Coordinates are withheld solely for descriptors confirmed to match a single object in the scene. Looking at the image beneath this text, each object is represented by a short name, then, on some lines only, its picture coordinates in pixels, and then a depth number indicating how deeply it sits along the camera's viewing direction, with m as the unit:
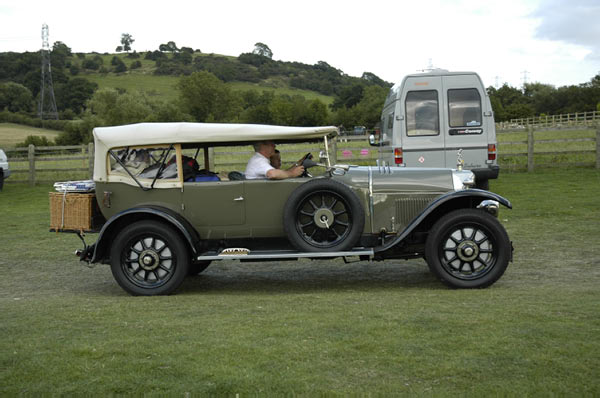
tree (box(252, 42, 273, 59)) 155.50
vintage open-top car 6.72
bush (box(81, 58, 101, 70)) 132.62
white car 21.95
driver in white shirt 7.02
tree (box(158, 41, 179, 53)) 162.00
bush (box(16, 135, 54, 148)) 57.09
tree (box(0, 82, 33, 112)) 93.38
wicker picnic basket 7.21
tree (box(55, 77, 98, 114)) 101.31
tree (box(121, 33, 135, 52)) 176.50
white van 13.77
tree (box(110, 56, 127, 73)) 131.29
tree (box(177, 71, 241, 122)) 84.81
